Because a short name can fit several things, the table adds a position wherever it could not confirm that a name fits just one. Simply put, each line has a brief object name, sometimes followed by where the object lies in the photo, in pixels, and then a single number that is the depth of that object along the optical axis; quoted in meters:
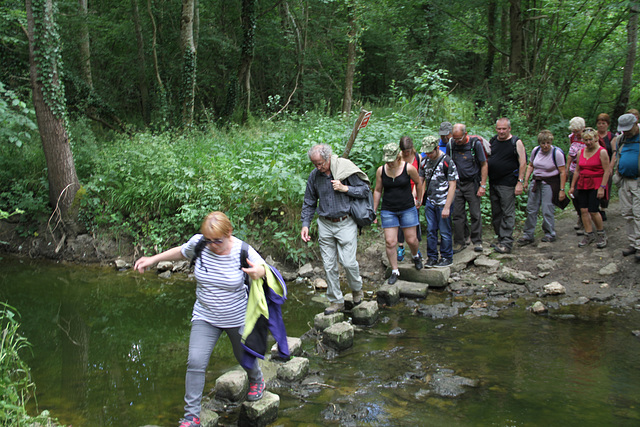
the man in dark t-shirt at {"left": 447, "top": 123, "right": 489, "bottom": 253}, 7.75
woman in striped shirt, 3.58
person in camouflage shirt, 7.16
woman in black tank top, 6.60
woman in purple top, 7.86
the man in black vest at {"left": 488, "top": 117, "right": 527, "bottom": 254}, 7.91
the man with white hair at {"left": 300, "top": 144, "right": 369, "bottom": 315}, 5.84
